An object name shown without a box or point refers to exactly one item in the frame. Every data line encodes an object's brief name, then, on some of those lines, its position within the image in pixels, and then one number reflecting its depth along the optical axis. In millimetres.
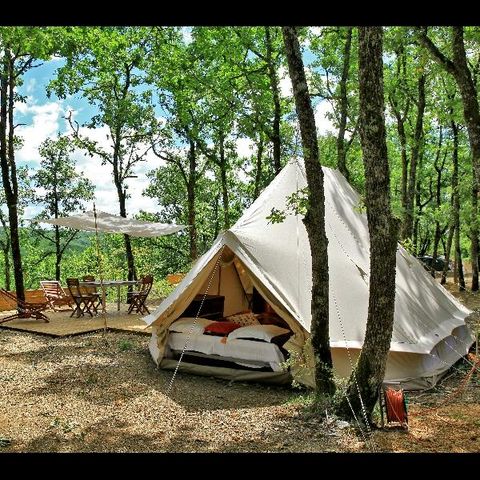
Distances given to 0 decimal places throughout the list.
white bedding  5961
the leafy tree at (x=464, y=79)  6199
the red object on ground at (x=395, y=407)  4160
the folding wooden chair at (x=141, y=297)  10711
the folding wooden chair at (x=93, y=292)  10348
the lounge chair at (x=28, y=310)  10006
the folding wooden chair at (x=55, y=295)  10859
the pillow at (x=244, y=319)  7150
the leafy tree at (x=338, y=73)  12180
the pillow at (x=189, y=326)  6664
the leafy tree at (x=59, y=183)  18422
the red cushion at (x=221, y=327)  6539
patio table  10219
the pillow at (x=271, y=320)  7108
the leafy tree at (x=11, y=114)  11016
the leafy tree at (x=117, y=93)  14234
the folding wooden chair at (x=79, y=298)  10234
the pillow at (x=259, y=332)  6098
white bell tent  5824
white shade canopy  9867
